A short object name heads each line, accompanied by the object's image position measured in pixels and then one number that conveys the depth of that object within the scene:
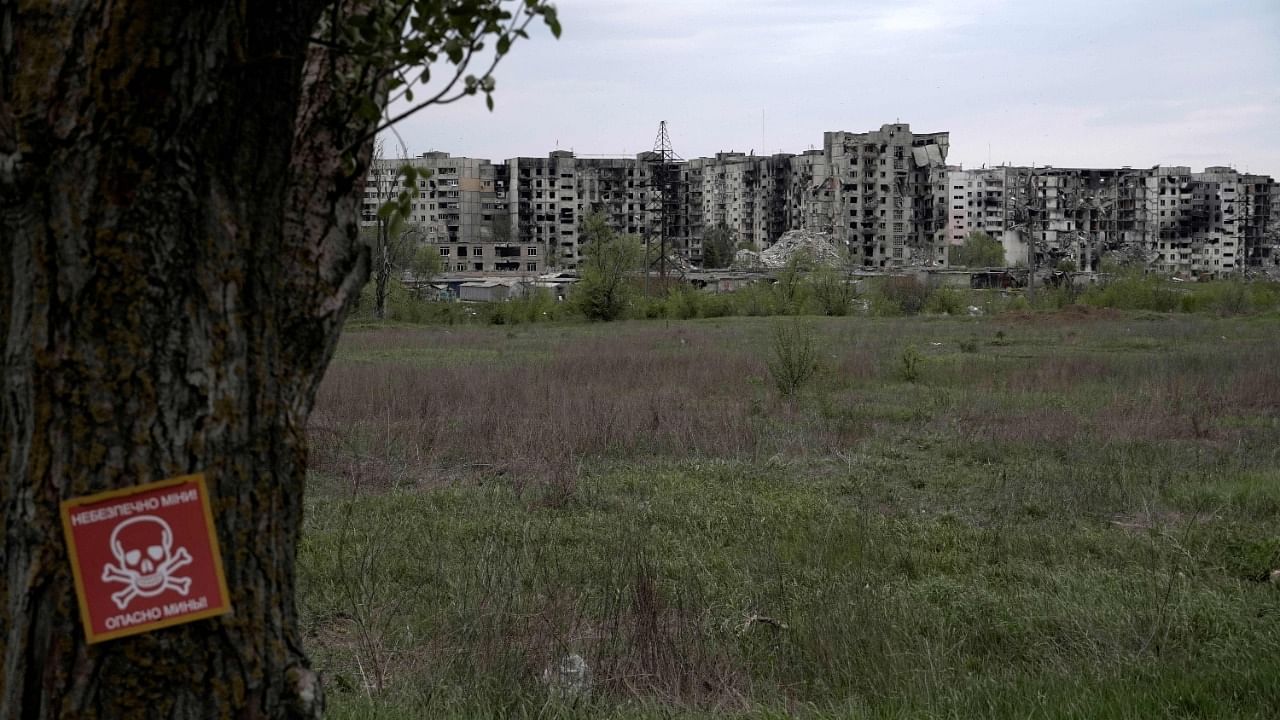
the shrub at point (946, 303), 48.25
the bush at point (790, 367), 16.28
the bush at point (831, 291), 48.03
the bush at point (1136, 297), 45.31
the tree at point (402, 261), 44.69
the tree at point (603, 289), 43.47
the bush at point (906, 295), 49.34
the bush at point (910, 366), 18.56
